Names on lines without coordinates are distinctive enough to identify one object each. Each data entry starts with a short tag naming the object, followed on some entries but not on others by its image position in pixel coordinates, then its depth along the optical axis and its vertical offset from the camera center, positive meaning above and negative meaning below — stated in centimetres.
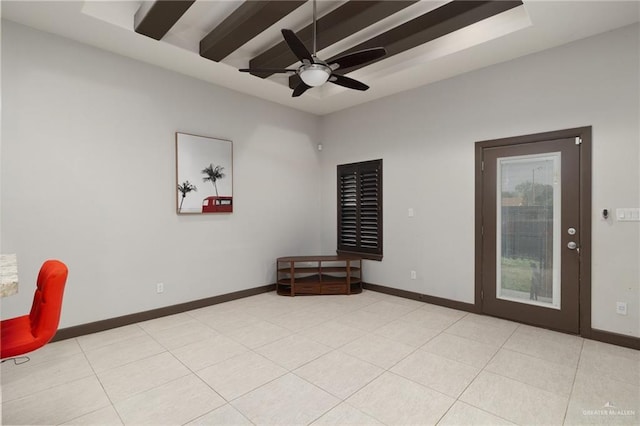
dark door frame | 329 -14
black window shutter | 522 +3
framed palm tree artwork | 417 +50
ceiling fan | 272 +132
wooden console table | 506 -111
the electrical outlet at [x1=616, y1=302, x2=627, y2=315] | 312 -96
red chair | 175 -66
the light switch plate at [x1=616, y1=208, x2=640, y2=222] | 305 -5
